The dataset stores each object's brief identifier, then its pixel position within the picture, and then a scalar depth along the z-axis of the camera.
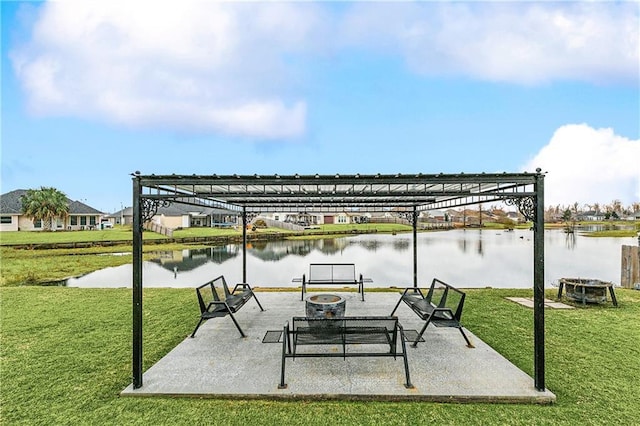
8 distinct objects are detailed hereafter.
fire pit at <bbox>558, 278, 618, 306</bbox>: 7.05
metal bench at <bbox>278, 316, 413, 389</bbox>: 3.67
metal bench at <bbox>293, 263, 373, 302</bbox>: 7.88
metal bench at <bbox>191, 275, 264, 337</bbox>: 5.04
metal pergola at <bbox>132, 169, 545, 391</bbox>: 3.62
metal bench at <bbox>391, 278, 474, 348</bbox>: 4.57
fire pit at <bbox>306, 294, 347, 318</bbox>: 5.13
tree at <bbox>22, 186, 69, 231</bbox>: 33.85
